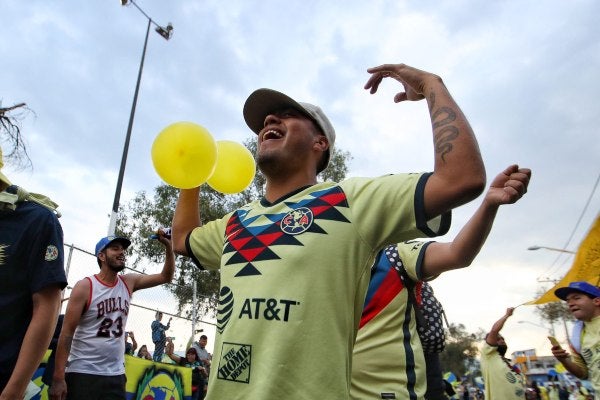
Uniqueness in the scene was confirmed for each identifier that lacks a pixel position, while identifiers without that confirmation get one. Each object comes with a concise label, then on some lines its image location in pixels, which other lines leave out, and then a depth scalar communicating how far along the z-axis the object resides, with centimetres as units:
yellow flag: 755
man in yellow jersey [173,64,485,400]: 143
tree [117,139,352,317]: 2067
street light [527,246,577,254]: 2245
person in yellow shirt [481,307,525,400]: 552
